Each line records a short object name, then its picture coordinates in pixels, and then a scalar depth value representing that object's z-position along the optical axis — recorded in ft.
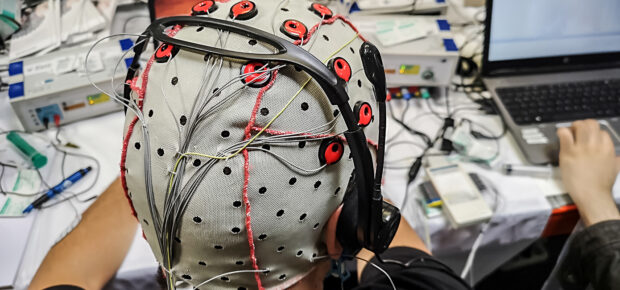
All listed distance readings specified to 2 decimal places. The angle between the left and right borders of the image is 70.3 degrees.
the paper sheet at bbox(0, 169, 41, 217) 3.07
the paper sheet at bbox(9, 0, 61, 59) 3.86
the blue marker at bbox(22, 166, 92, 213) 3.07
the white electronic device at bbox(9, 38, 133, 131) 3.40
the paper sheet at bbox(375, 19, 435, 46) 3.80
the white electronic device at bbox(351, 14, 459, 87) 3.72
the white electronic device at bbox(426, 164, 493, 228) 3.00
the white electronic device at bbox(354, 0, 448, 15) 4.09
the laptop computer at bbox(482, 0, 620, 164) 3.57
